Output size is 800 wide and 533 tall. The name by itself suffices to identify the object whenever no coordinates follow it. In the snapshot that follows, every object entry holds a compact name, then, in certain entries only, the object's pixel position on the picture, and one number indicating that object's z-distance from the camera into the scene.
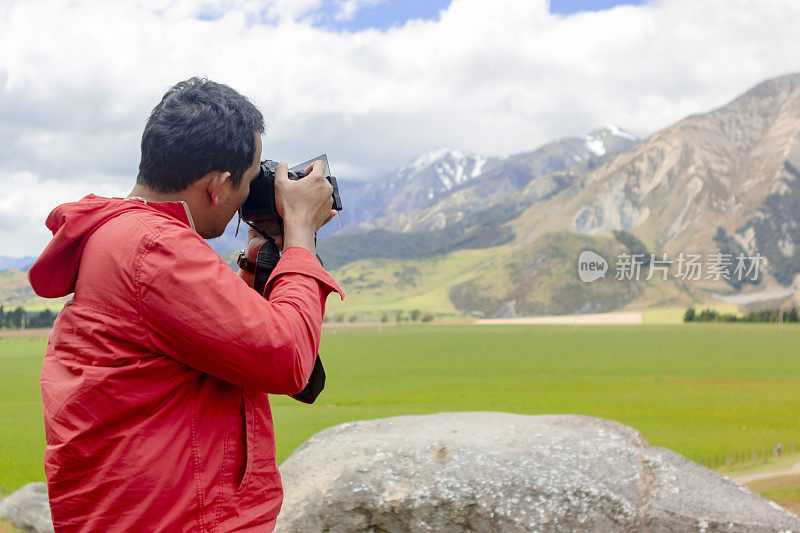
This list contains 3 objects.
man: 1.40
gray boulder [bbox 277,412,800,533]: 4.40
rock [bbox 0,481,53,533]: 5.12
